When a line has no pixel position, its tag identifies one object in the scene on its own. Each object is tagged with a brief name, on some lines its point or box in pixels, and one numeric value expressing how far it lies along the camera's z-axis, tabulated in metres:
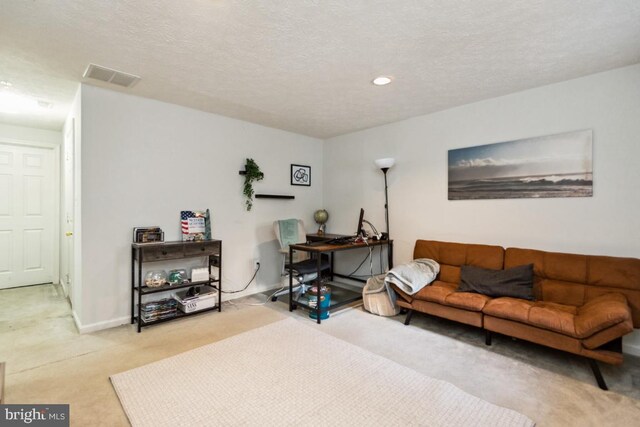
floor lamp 3.82
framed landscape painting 2.70
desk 3.18
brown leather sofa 2.00
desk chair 3.63
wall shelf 4.20
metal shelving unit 2.93
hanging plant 4.01
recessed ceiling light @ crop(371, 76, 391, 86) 2.69
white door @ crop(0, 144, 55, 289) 4.23
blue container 3.21
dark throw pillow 2.63
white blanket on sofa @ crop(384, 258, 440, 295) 3.00
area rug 1.70
